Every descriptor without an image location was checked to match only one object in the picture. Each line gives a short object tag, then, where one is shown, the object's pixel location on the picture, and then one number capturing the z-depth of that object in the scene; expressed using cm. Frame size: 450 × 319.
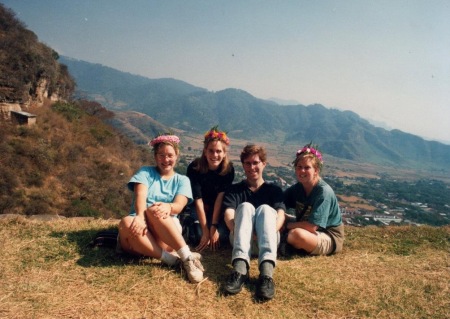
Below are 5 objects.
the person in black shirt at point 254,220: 319
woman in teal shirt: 397
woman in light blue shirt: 342
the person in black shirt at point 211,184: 429
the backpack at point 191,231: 439
